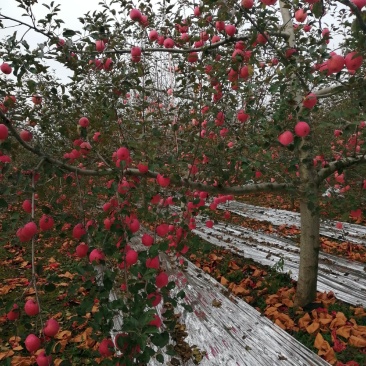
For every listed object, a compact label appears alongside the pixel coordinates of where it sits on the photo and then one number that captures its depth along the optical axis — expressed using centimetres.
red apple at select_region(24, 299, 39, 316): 135
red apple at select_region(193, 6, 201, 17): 256
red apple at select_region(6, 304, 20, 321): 132
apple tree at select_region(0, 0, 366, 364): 140
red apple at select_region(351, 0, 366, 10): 147
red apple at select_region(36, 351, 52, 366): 126
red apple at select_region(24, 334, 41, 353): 131
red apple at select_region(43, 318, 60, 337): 134
